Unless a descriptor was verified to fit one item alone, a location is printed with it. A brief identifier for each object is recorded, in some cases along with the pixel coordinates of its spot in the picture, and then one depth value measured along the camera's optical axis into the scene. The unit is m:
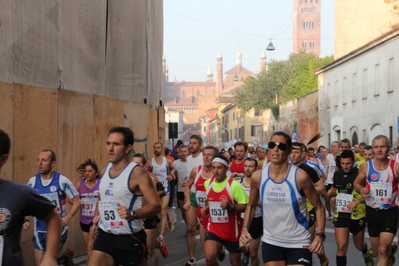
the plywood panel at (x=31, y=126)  9.23
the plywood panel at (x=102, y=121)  11.74
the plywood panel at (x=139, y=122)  13.86
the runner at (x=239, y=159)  12.42
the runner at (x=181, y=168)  14.32
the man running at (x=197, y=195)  9.34
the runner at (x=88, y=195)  9.35
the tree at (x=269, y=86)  89.56
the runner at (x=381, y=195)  8.59
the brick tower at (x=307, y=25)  194.25
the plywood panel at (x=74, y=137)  10.51
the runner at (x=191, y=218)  10.09
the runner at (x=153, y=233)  9.23
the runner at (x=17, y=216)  3.58
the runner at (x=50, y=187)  8.20
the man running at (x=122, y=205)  6.07
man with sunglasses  6.16
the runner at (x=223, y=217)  7.97
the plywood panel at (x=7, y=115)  8.86
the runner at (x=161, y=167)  13.46
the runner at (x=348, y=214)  9.11
